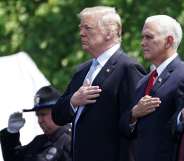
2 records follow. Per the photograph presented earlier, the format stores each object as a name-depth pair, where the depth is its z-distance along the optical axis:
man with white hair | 15.33
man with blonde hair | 15.94
